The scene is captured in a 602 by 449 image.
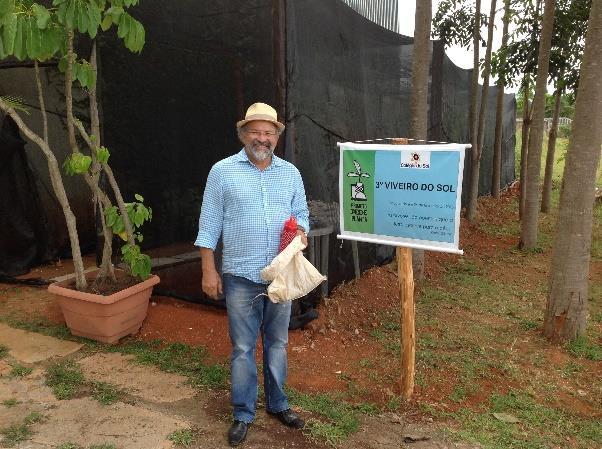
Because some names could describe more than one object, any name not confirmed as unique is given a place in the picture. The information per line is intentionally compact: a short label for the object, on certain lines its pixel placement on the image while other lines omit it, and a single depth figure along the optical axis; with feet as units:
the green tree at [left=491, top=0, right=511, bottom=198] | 25.21
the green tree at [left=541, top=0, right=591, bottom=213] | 22.86
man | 8.88
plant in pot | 10.51
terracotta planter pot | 12.80
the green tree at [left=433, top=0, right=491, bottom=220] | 28.63
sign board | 9.31
